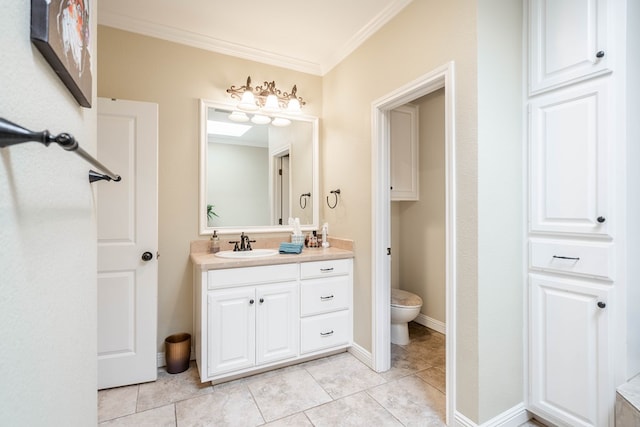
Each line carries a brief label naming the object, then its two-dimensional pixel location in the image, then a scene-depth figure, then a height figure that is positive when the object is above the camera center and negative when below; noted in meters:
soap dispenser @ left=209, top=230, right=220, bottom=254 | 2.53 -0.25
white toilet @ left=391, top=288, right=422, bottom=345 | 2.68 -0.88
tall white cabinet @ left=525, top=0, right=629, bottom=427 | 1.41 +0.00
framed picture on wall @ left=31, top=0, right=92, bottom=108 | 0.54 +0.37
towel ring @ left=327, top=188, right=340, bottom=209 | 2.79 +0.18
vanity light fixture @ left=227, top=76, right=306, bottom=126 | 2.63 +1.00
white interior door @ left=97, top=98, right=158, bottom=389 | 2.09 -0.22
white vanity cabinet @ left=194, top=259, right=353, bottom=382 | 2.06 -0.75
